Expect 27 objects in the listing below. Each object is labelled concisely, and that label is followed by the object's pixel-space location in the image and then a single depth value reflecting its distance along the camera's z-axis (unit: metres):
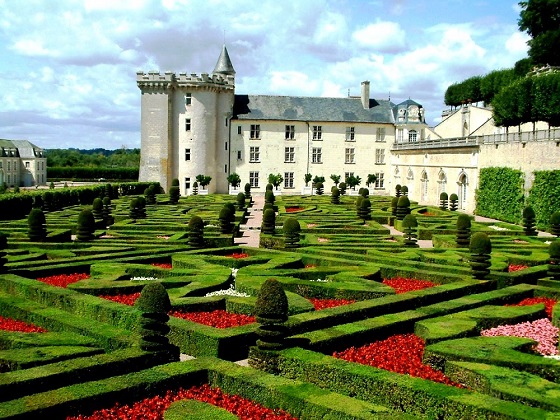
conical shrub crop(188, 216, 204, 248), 19.78
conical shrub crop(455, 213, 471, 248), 20.97
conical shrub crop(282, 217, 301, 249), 19.83
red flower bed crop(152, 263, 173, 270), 17.07
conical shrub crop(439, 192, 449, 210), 38.91
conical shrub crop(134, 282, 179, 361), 9.11
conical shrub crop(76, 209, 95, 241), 20.66
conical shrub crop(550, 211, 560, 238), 23.41
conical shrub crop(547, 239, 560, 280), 15.11
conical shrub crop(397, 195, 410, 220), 30.14
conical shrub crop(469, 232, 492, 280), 15.20
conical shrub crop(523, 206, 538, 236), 25.24
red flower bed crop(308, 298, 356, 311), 12.81
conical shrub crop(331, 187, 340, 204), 41.12
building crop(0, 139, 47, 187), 77.25
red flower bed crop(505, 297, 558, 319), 13.53
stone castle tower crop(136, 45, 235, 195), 56.91
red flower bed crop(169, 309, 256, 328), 11.48
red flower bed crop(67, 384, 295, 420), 7.61
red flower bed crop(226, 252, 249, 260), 18.58
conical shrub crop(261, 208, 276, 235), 22.41
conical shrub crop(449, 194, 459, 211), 38.99
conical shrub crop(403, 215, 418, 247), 21.34
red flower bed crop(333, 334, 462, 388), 9.29
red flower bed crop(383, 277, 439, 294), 14.65
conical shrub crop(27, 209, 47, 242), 20.56
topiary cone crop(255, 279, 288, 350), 9.33
